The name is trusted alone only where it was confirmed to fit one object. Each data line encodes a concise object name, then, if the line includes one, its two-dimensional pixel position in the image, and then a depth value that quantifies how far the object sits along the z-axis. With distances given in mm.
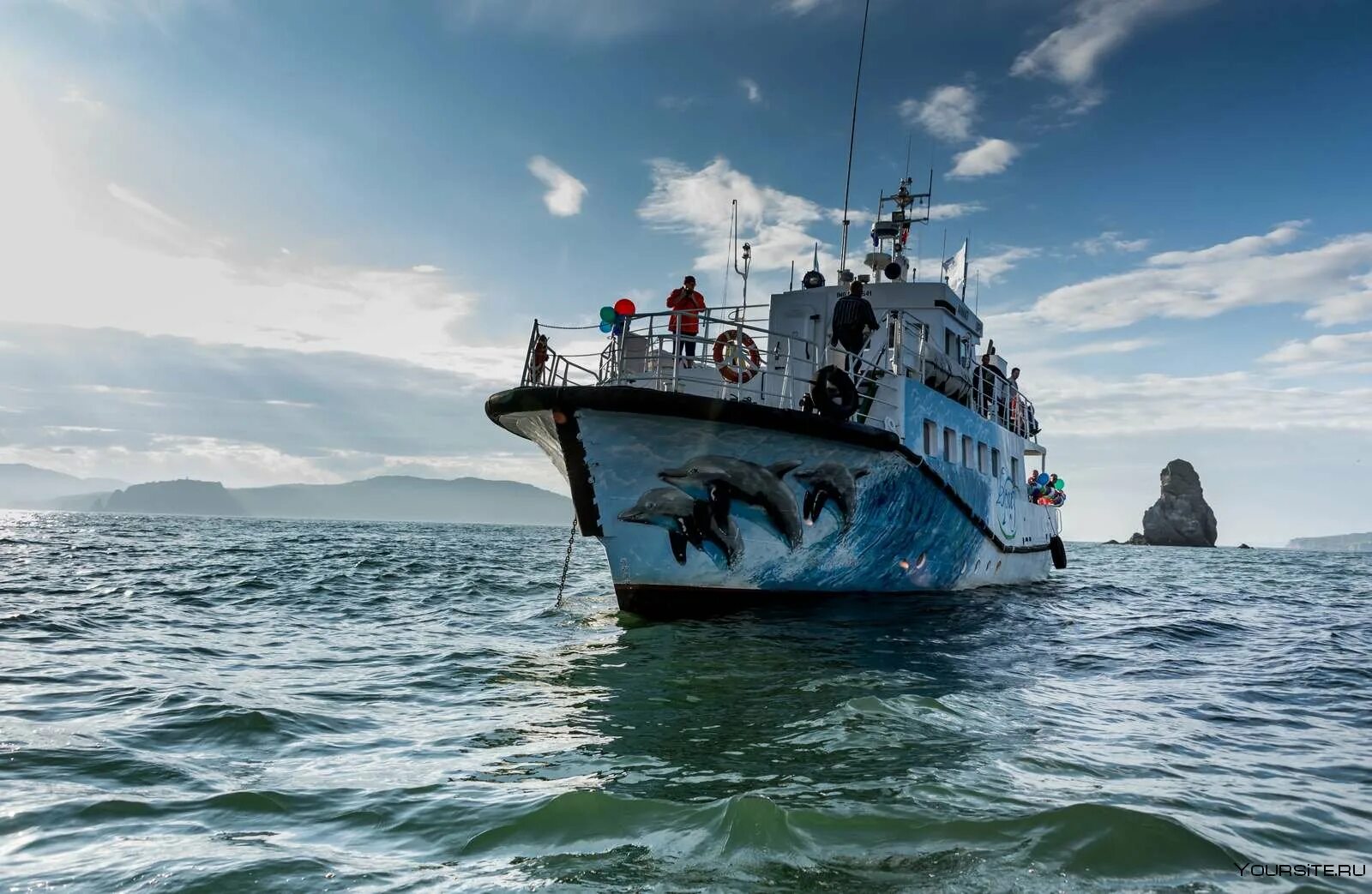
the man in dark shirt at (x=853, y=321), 11953
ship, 10453
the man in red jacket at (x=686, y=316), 10680
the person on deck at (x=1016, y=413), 20016
